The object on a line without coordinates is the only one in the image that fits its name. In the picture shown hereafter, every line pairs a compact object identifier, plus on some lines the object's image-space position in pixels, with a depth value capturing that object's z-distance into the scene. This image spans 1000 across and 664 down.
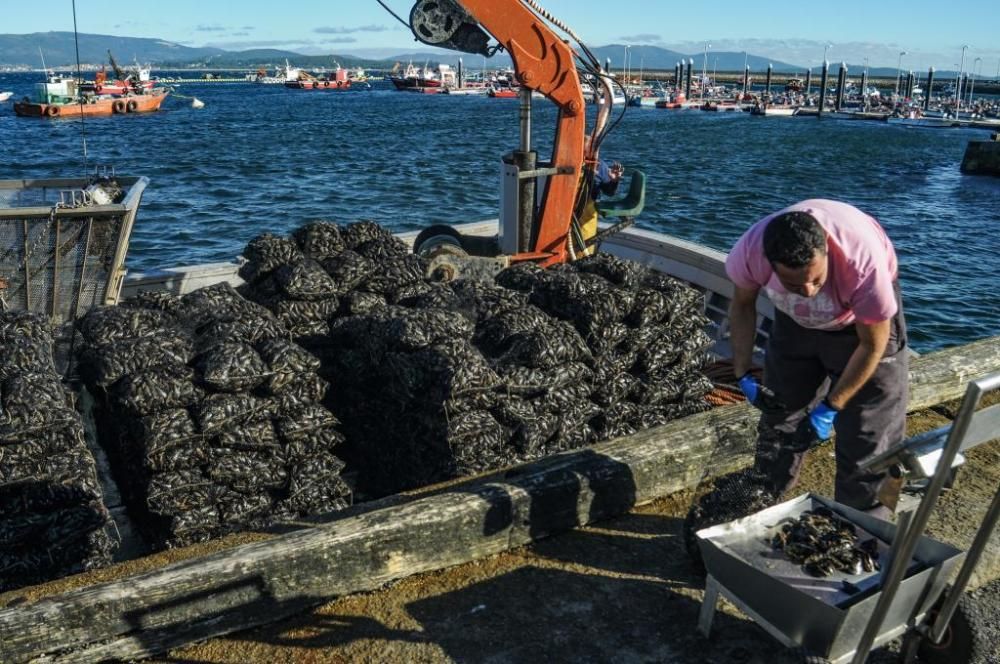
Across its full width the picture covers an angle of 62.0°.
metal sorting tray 2.93
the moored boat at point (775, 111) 87.38
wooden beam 3.21
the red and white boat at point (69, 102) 65.25
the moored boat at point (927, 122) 75.06
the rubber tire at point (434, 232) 9.05
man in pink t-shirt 3.37
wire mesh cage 6.72
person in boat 9.16
